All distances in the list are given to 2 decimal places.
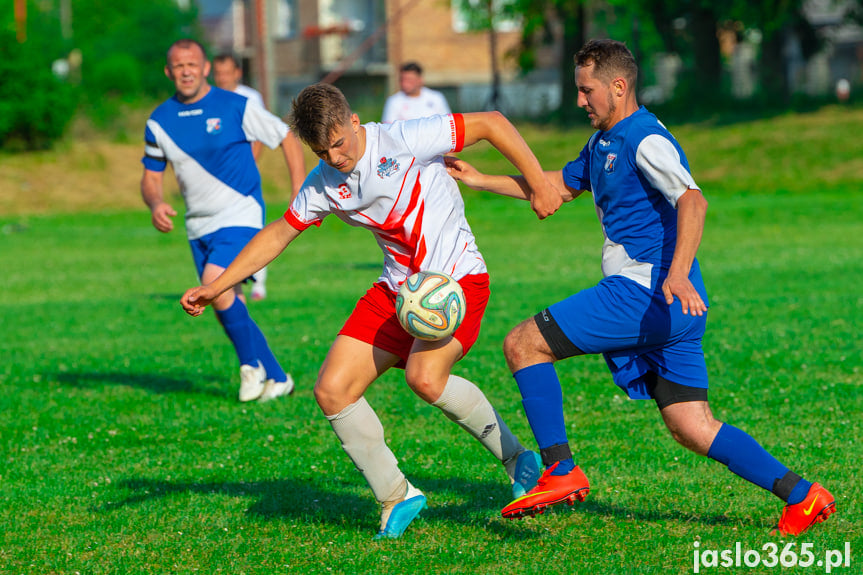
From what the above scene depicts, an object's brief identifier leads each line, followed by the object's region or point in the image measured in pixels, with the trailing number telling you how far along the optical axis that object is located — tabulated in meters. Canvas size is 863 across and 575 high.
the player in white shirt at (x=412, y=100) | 30.20
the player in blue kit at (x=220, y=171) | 17.12
